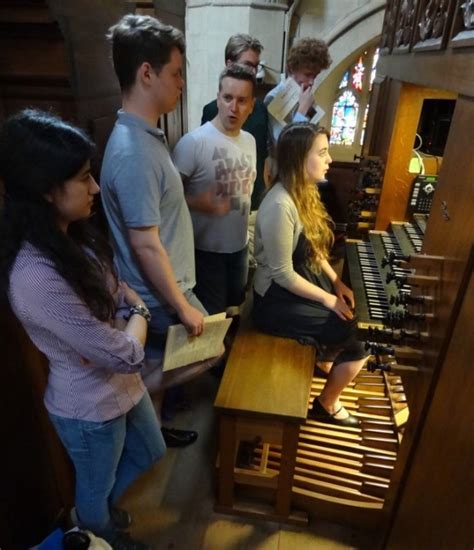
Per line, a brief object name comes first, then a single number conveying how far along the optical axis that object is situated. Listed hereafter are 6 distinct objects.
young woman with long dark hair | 0.89
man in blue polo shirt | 1.25
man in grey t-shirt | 1.80
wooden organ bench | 1.49
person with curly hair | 2.35
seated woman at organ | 1.71
